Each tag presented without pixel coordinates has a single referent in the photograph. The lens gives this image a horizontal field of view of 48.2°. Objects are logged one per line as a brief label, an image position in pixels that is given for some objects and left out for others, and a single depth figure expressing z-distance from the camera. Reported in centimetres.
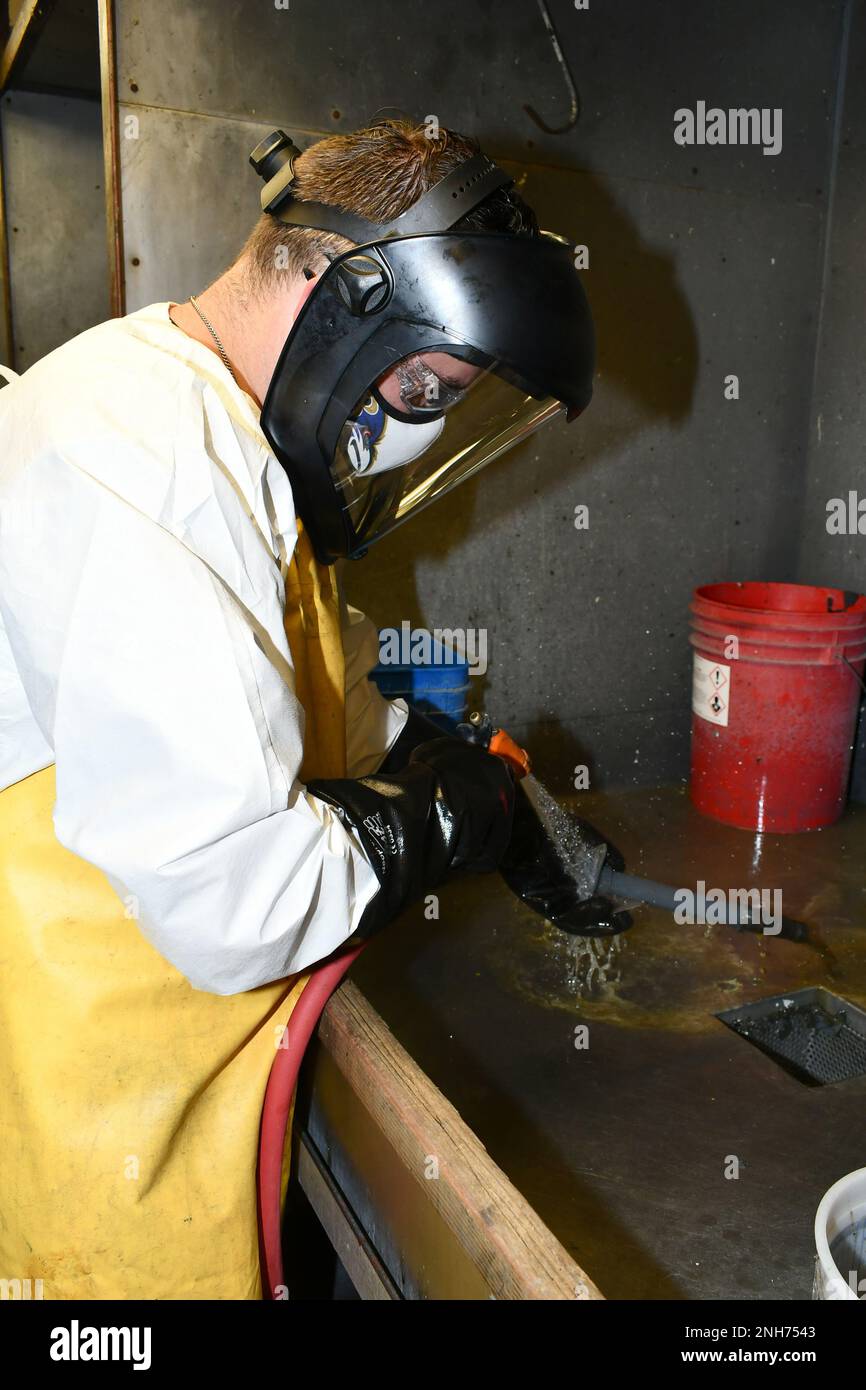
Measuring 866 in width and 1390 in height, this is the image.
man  81
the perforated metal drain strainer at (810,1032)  169
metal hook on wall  240
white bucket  74
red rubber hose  109
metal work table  127
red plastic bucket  246
